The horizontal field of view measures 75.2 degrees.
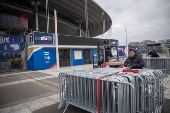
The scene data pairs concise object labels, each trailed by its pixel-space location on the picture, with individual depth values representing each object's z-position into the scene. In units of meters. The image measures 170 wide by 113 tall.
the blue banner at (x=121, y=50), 26.75
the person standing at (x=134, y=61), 4.74
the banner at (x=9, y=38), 15.54
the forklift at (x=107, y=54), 9.21
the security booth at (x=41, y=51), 13.89
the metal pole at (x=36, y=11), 20.62
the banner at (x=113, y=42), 24.19
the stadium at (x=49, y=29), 14.45
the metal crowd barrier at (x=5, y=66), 13.91
